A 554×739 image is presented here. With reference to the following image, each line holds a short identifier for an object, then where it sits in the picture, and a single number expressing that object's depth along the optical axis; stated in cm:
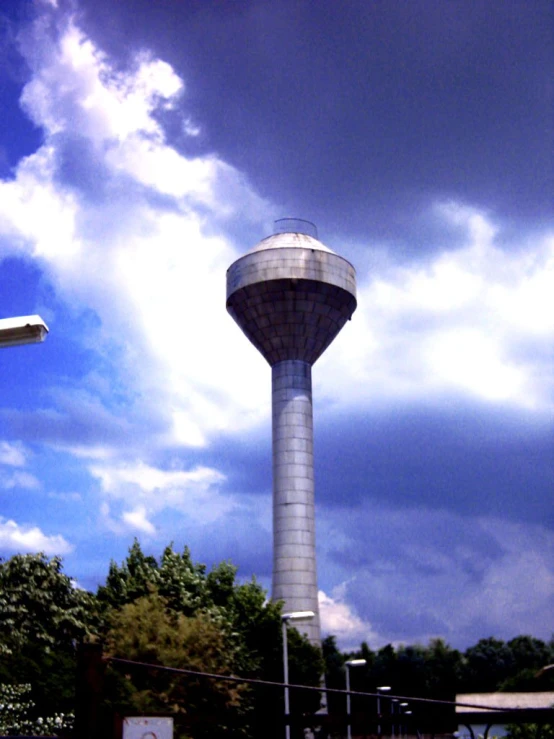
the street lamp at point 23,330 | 964
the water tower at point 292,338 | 7425
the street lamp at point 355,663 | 4612
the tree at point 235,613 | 5253
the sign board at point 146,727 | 1100
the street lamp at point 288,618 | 3955
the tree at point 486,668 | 12800
